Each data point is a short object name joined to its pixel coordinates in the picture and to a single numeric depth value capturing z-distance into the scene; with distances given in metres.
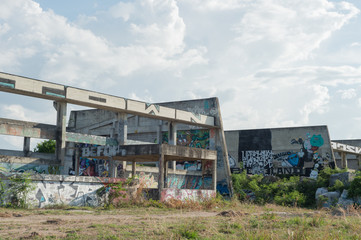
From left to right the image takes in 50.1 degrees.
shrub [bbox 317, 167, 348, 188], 29.48
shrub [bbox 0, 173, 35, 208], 16.36
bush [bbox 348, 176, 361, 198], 25.11
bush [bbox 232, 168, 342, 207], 28.59
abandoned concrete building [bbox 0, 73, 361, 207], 21.56
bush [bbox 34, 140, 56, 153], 45.94
